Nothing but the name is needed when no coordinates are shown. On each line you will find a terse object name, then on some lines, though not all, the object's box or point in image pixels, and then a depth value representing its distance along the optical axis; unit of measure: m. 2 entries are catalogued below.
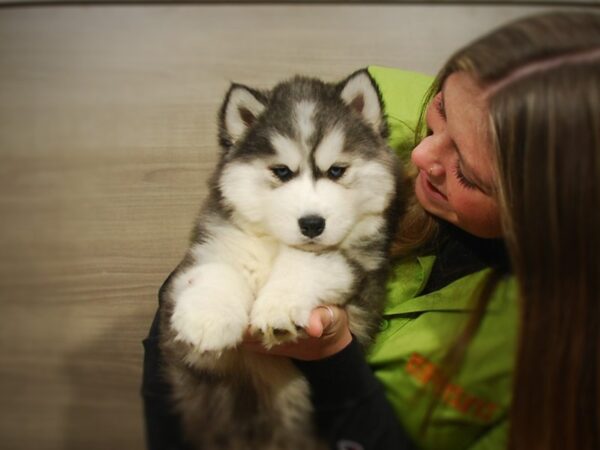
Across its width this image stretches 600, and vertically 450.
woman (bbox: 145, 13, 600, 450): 0.79
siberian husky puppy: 0.95
